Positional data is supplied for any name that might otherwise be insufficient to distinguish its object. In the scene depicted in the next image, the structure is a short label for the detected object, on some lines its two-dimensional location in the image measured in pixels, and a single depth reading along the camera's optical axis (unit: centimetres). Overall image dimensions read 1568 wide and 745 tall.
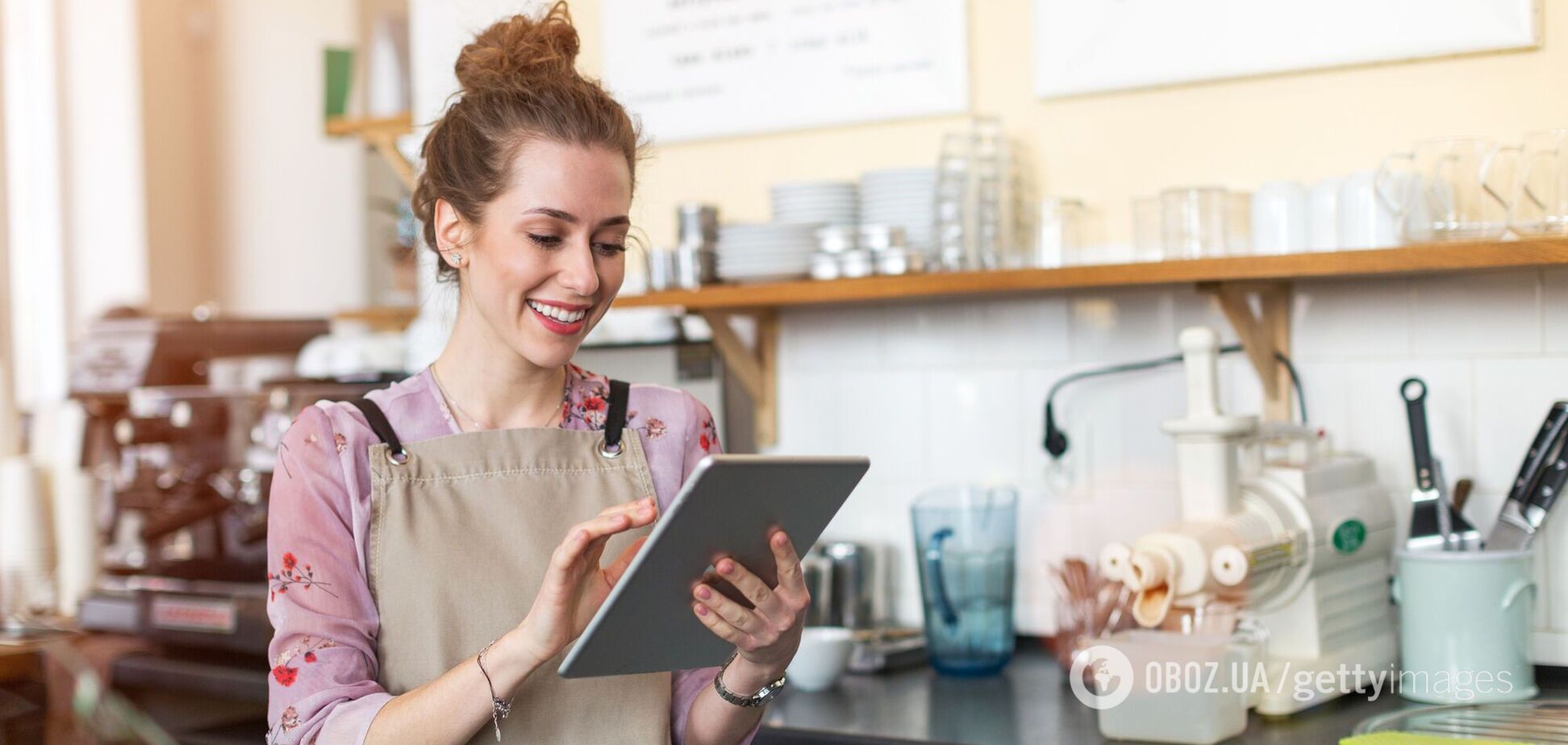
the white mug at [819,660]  213
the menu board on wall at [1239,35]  195
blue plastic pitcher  221
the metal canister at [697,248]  237
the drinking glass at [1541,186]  183
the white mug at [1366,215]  191
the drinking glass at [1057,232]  220
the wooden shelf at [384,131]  278
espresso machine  250
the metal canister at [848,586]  238
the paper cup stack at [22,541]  272
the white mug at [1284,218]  200
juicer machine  181
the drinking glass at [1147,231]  207
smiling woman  127
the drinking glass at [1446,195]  188
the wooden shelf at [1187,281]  179
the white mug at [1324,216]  197
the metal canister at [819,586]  235
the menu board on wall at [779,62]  236
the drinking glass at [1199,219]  202
